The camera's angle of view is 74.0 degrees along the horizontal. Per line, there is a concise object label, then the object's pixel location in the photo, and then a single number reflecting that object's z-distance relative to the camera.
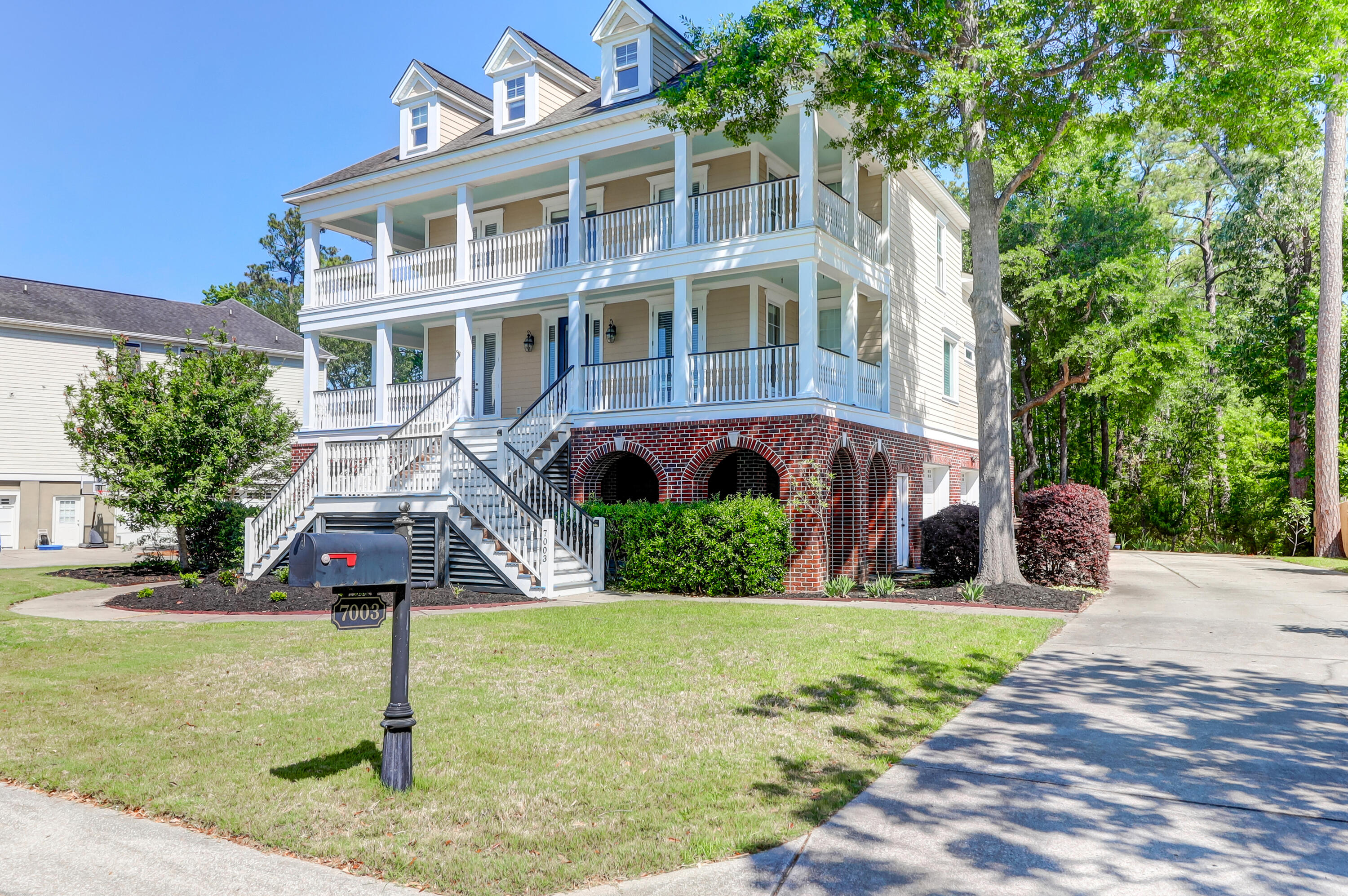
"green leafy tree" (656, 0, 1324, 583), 12.96
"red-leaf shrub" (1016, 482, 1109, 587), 14.77
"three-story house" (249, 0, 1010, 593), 15.12
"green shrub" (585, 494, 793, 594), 13.91
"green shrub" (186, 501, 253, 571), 17.97
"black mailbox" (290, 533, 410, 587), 4.32
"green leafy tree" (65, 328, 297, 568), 16.72
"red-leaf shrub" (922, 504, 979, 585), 15.48
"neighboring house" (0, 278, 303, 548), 30.22
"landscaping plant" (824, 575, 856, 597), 13.97
